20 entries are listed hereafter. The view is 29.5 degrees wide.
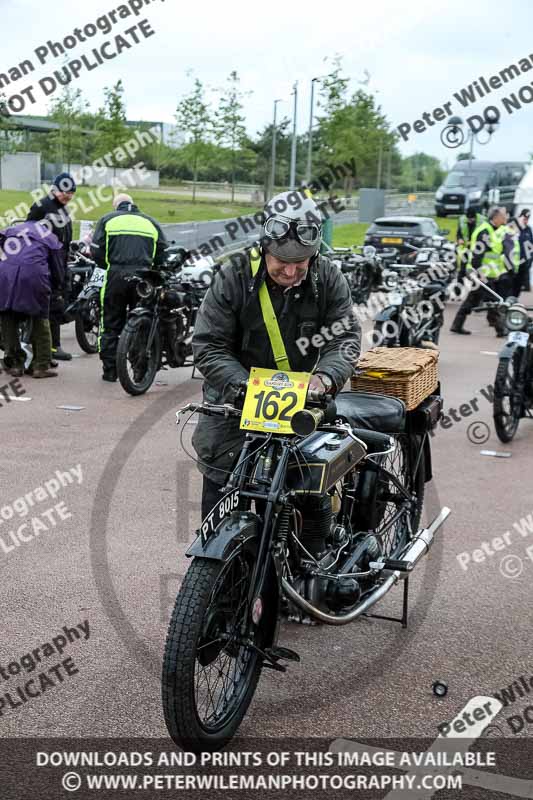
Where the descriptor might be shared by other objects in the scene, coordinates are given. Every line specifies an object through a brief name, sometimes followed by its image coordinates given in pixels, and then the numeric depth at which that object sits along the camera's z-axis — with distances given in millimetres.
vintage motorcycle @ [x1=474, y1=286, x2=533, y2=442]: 8828
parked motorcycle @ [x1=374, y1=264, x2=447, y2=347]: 12211
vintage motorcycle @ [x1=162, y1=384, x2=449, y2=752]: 3494
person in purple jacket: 10977
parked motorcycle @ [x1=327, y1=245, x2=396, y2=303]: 19000
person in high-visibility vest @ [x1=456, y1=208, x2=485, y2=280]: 17434
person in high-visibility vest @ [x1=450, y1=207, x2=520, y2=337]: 16422
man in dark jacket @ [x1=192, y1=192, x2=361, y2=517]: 4246
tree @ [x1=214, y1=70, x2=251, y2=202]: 40938
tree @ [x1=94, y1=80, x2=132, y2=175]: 34750
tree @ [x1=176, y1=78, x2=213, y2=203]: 40656
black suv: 26000
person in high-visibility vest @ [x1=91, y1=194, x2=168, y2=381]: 10727
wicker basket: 5238
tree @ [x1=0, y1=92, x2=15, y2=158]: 31150
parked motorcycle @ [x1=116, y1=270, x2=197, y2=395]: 10312
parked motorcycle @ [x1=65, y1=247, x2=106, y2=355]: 12688
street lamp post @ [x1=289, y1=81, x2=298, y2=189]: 34938
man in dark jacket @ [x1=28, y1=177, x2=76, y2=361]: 11344
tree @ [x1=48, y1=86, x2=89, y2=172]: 36125
